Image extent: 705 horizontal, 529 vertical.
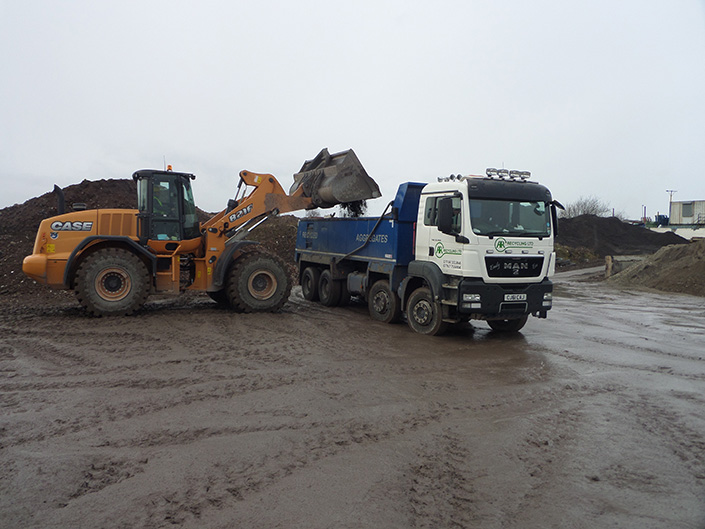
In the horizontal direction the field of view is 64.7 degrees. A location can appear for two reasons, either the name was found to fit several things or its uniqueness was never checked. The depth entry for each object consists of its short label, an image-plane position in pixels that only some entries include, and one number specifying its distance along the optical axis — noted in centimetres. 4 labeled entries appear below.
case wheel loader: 1108
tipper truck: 947
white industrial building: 5198
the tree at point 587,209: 7538
